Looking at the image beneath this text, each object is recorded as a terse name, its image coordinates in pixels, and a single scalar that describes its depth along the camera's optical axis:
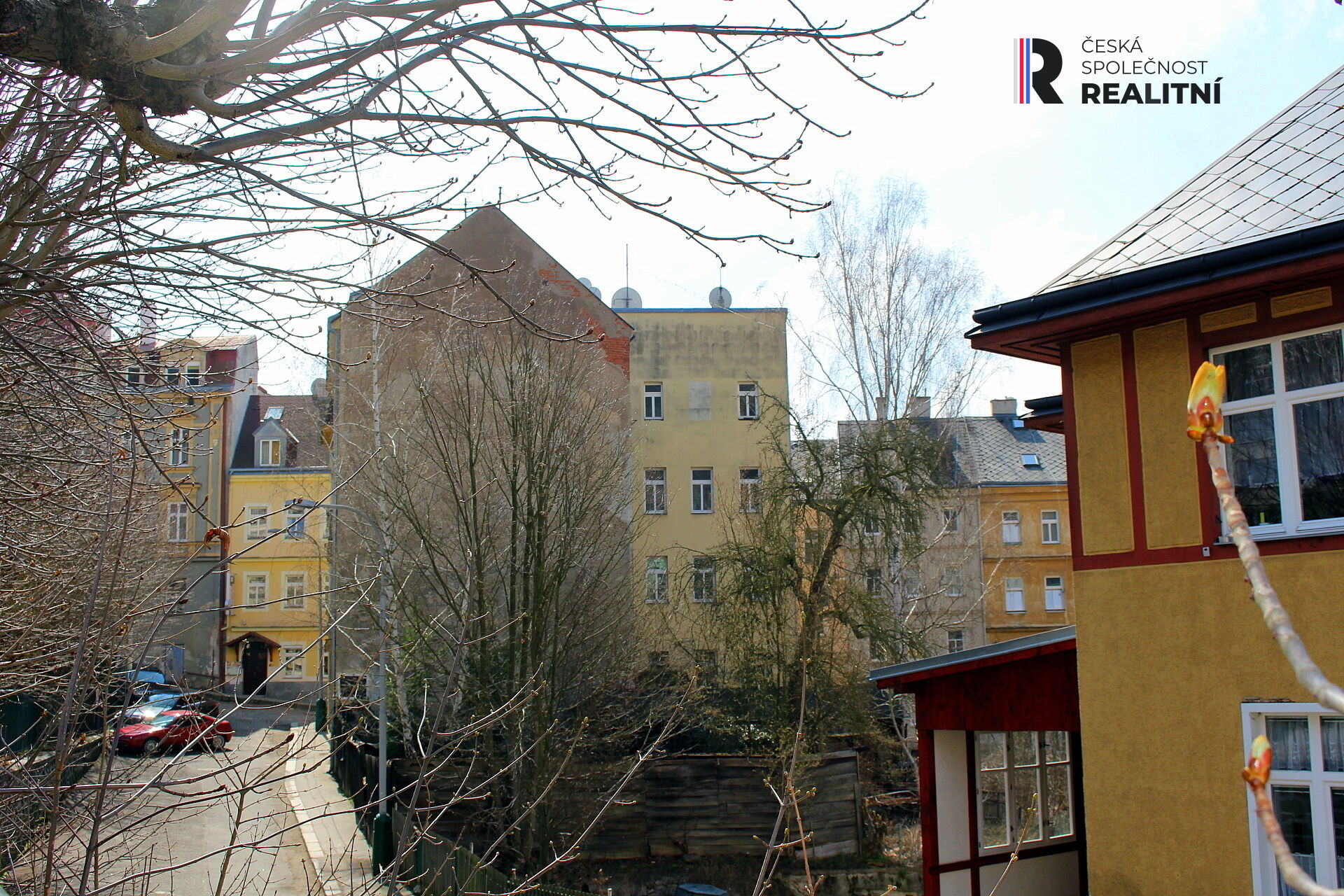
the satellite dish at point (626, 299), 39.81
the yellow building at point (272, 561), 43.59
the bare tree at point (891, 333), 29.94
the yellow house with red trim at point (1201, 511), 8.11
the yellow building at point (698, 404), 34.97
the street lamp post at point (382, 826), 16.11
